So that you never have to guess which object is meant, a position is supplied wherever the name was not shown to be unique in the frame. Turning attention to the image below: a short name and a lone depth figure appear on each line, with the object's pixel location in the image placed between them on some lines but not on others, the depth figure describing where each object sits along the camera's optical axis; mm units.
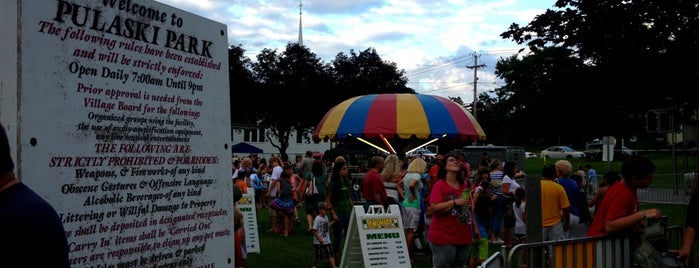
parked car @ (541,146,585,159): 68875
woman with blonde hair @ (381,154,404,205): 12859
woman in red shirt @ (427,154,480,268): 7812
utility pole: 73750
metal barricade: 6305
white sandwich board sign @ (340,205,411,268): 9055
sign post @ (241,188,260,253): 12373
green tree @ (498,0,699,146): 19734
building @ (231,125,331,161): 80688
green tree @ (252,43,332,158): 66938
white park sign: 2885
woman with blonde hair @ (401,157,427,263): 11586
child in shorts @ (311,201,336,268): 11156
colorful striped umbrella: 20109
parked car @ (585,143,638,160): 59009
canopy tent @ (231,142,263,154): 47094
